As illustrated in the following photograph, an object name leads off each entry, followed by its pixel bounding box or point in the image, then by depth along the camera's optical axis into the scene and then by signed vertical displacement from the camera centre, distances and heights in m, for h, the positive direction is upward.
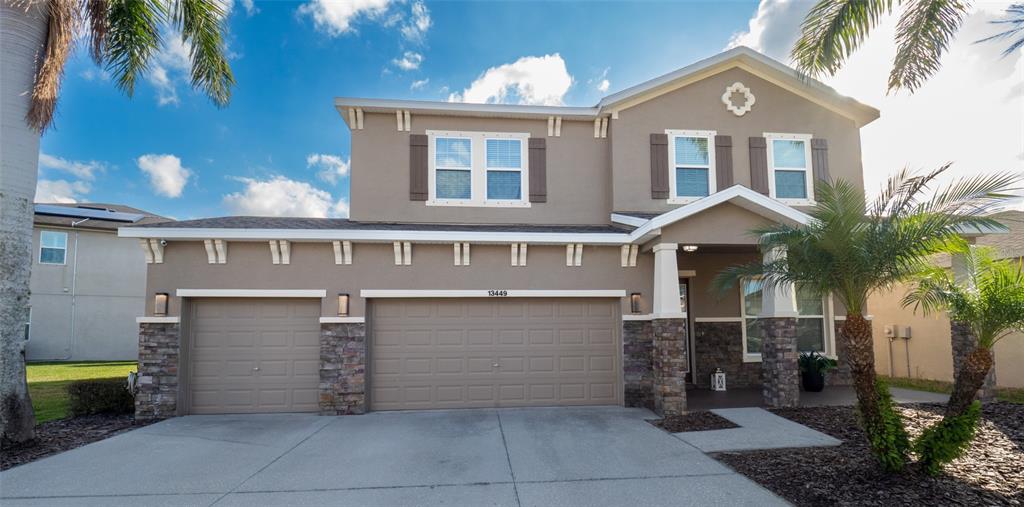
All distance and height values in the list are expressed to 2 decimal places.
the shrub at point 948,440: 4.89 -1.45
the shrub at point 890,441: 5.01 -1.49
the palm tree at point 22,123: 6.57 +2.36
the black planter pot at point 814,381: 10.04 -1.76
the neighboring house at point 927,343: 10.47 -1.16
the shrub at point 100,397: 8.38 -1.76
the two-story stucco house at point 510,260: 8.47 +0.65
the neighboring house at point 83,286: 17.73 +0.38
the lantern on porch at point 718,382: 10.61 -1.87
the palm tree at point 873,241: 5.02 +0.57
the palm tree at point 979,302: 5.04 -0.08
